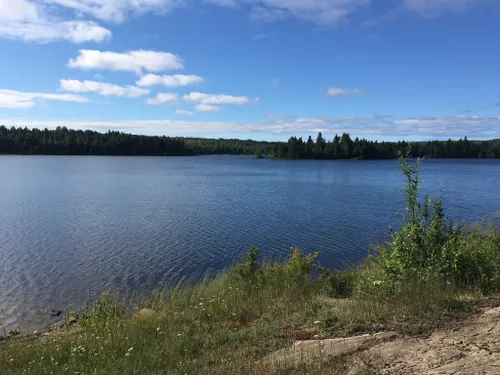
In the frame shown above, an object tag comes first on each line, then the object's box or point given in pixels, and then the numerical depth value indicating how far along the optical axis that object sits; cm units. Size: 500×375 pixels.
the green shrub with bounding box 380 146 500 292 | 882
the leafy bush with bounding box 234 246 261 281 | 1271
